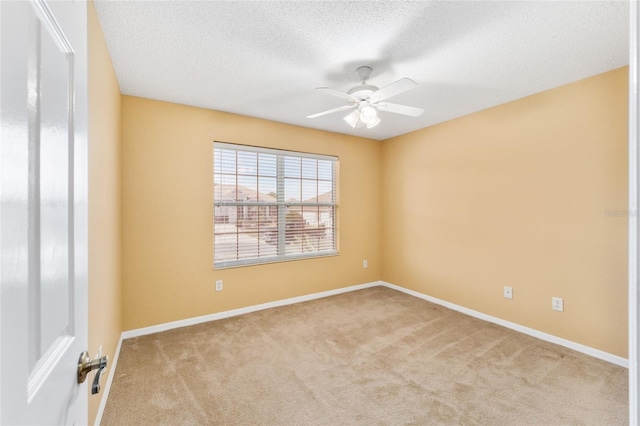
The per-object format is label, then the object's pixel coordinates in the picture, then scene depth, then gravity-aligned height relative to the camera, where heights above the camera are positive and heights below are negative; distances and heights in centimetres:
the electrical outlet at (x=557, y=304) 279 -90
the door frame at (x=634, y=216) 47 -1
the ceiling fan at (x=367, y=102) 231 +93
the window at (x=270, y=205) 355 +10
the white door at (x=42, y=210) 39 +1
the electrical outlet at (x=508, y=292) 317 -89
